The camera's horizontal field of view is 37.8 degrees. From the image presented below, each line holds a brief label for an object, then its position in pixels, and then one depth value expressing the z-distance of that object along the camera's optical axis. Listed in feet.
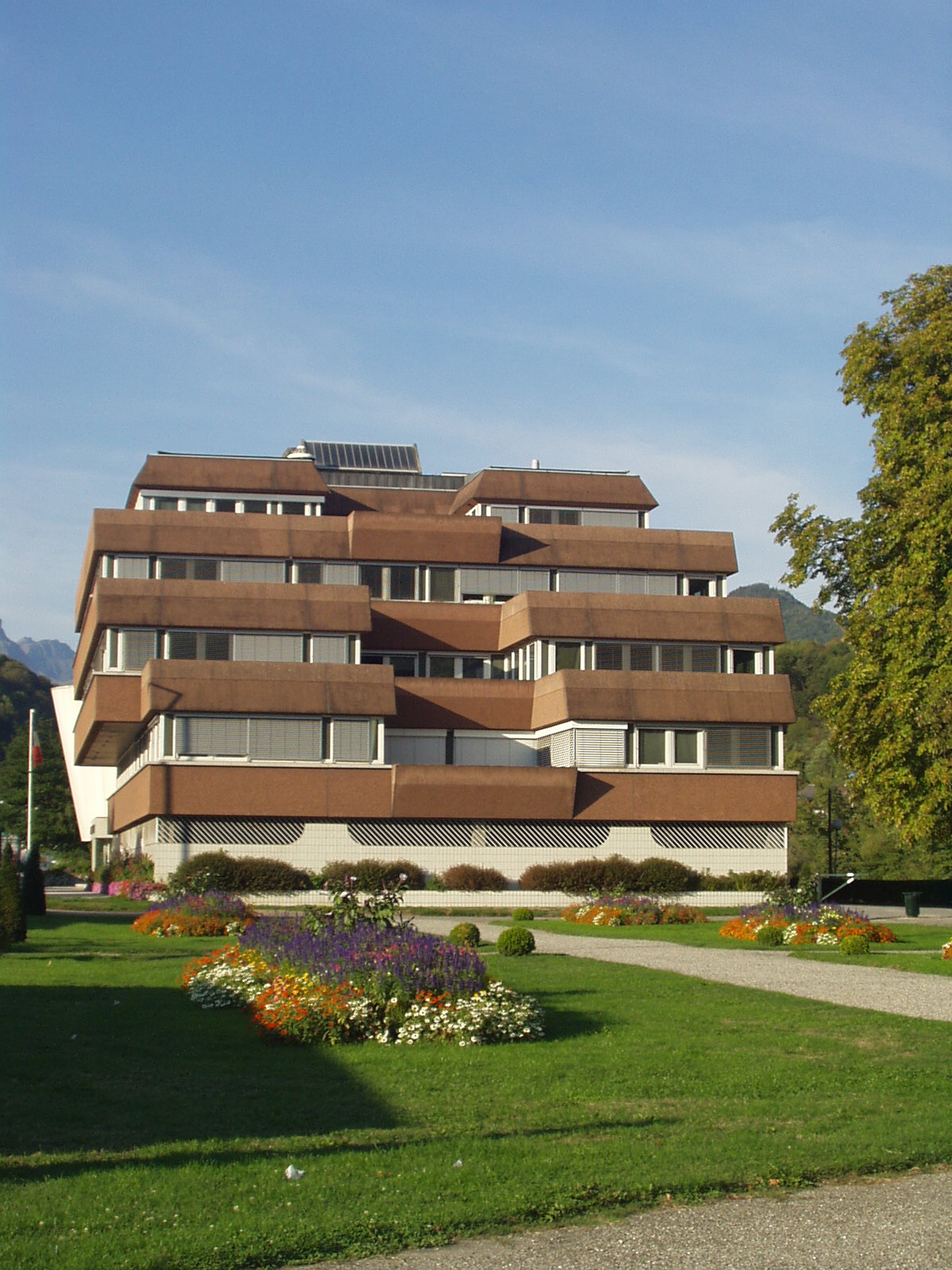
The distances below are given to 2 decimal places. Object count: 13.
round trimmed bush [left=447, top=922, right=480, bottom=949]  75.82
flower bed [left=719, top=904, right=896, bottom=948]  87.71
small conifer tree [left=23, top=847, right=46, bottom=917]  115.44
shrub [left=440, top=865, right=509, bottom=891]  151.02
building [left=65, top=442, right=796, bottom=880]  154.61
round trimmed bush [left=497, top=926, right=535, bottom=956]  78.33
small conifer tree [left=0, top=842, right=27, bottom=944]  75.51
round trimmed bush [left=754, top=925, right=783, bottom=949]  87.25
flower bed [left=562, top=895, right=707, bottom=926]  117.60
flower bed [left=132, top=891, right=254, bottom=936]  94.43
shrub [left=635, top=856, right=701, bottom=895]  152.87
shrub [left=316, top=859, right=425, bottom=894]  145.69
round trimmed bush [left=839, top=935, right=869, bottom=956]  79.51
